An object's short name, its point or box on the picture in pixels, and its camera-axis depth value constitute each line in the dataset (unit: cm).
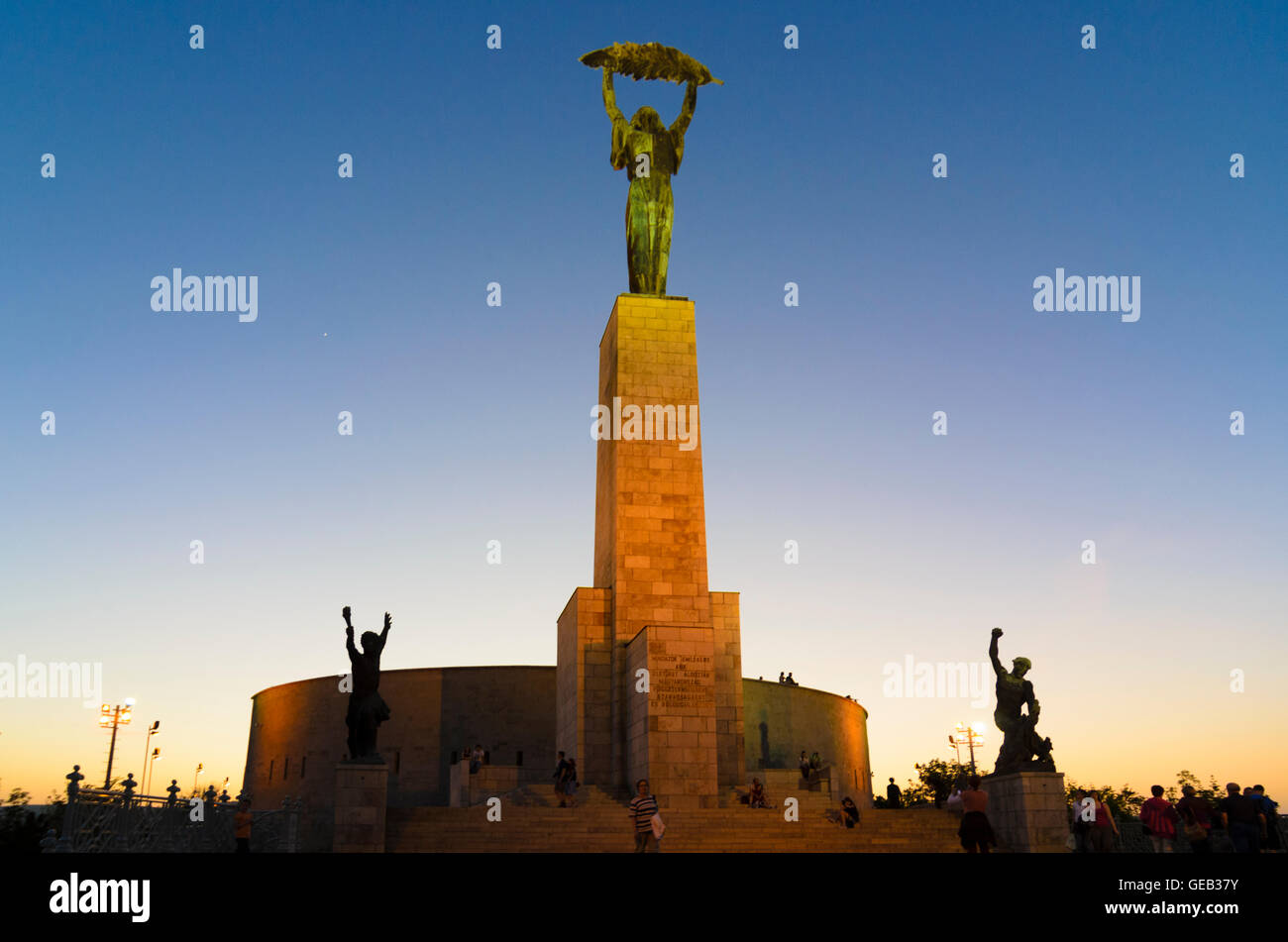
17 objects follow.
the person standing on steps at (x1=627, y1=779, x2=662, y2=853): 1278
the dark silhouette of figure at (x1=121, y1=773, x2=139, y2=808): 1408
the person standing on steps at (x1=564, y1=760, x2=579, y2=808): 2119
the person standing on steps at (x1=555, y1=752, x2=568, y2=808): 2116
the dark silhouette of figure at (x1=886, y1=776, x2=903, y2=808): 2574
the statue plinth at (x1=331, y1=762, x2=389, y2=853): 1638
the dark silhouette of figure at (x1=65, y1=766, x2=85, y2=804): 1305
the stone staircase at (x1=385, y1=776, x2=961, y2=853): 1739
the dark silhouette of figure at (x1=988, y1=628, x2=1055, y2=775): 1745
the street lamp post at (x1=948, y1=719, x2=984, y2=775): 3581
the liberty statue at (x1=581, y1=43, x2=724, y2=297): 2848
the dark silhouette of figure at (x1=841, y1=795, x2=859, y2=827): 1880
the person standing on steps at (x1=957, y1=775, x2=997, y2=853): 1271
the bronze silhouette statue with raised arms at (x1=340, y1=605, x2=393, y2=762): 1734
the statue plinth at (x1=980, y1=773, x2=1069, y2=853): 1661
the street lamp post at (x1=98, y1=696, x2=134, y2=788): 3969
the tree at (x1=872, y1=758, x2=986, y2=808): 6145
